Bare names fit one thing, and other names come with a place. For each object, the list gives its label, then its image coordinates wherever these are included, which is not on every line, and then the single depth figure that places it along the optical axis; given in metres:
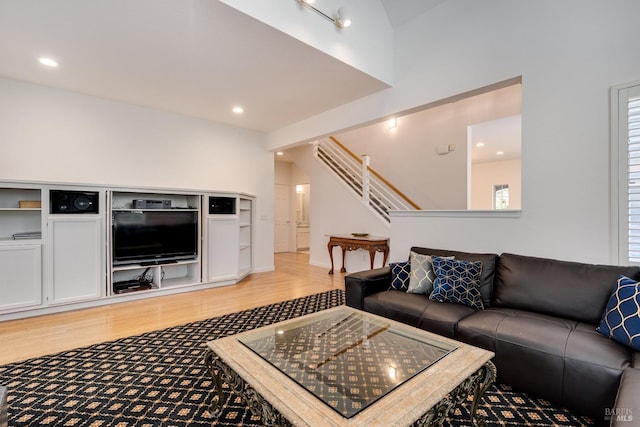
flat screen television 3.95
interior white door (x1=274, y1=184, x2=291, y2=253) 8.95
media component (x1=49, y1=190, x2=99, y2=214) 3.45
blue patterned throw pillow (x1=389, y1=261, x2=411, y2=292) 2.94
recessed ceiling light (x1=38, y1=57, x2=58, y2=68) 3.12
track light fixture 3.07
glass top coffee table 1.16
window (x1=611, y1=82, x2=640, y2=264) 2.21
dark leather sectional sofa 1.59
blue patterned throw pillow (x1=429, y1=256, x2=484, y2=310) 2.48
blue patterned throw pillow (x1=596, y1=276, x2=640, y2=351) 1.69
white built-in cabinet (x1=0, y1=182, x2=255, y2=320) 3.25
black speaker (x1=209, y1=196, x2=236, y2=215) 4.64
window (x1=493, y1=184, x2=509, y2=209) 8.54
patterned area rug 1.68
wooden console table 4.88
